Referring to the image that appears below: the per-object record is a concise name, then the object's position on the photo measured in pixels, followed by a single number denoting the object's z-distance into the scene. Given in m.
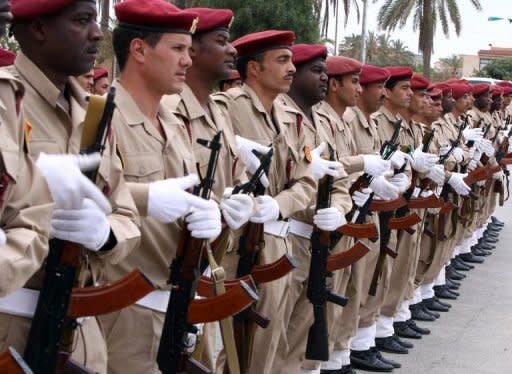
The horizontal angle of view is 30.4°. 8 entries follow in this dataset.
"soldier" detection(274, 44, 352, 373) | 5.54
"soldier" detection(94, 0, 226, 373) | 3.58
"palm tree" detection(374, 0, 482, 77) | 26.06
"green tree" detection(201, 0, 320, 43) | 17.94
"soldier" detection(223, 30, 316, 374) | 5.04
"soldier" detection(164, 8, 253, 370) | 4.27
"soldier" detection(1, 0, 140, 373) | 3.09
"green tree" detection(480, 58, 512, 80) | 41.00
